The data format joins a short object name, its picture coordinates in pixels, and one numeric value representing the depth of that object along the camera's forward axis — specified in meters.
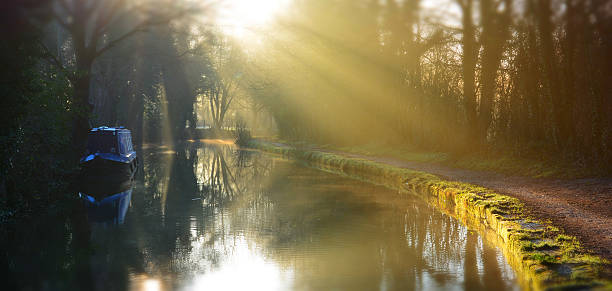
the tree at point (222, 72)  54.94
